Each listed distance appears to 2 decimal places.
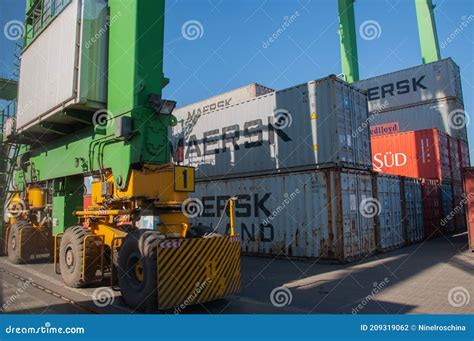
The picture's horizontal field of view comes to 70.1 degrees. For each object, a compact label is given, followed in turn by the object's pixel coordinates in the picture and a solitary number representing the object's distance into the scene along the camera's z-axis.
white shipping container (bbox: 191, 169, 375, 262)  10.44
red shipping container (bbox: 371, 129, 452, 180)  17.05
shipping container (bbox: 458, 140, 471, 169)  19.83
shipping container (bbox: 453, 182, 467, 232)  18.69
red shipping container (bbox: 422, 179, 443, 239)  16.09
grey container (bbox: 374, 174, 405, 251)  12.41
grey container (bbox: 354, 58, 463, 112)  22.61
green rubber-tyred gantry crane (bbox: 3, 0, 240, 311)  5.69
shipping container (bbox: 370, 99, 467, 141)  22.17
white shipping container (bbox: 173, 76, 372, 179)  10.91
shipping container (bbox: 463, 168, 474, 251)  11.91
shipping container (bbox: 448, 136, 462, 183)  18.59
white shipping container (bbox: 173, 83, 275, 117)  24.07
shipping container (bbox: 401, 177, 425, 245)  14.27
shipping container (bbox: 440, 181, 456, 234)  17.52
